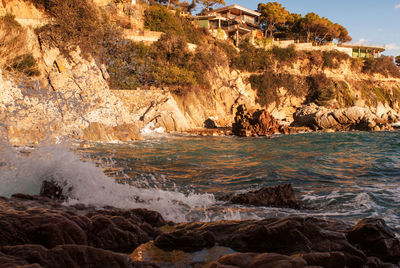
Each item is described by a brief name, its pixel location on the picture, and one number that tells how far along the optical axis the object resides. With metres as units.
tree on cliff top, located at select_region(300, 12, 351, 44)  49.00
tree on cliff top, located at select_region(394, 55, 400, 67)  70.94
